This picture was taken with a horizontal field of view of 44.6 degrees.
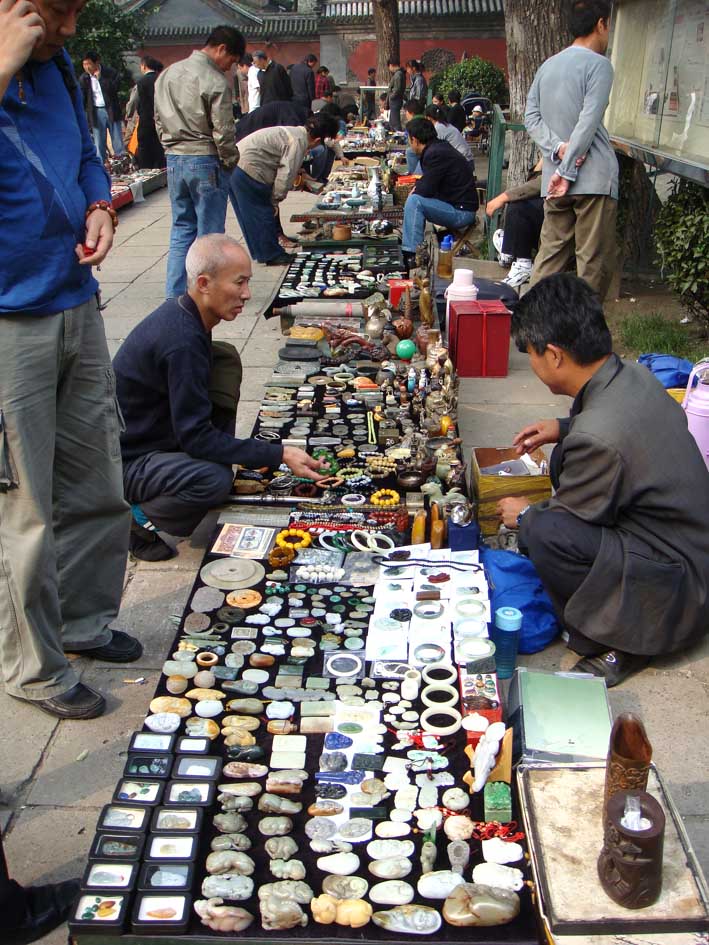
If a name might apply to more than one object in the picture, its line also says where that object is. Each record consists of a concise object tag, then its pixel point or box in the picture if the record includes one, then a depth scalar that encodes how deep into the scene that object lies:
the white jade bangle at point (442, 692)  2.64
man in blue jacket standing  2.50
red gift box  5.76
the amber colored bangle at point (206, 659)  2.87
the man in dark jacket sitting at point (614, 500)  2.95
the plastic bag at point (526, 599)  3.36
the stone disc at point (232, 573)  3.30
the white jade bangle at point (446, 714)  2.55
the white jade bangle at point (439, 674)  2.74
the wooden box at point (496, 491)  3.78
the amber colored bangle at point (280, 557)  3.41
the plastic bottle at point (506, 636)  3.05
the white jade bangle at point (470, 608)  3.04
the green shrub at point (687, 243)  6.19
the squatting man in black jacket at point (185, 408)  3.54
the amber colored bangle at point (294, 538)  3.49
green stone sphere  5.45
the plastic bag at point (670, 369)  4.79
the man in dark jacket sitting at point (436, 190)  8.15
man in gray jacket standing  6.74
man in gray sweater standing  5.73
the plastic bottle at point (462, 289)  6.00
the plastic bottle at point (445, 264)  7.27
